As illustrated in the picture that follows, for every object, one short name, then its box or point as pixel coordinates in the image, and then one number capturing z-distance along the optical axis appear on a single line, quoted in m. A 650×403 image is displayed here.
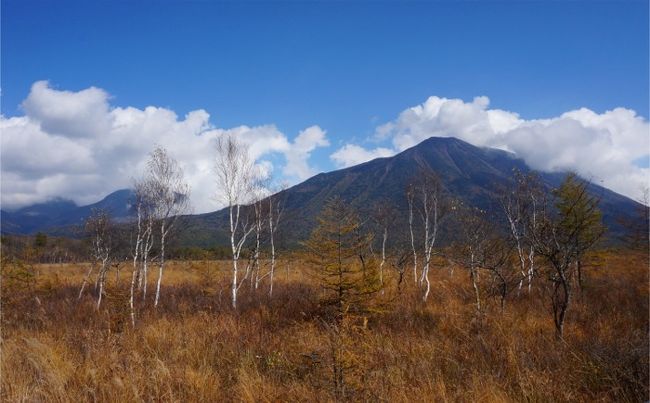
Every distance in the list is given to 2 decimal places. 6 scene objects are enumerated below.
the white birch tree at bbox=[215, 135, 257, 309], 16.32
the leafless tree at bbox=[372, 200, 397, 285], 23.09
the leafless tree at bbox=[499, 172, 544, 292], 19.05
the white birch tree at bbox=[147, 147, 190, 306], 18.61
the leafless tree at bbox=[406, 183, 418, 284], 22.19
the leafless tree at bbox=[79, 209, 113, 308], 20.53
